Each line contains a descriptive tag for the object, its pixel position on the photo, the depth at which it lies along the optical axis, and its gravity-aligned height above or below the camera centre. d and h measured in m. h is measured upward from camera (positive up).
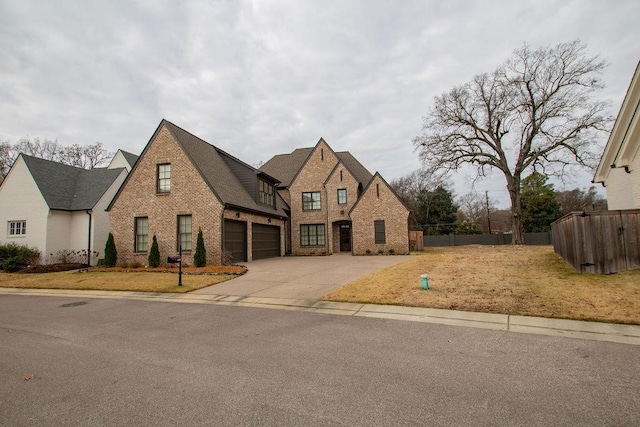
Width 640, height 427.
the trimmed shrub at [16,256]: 18.05 -0.61
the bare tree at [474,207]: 64.81 +4.85
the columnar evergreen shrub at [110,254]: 17.92 -0.58
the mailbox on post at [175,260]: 11.40 -0.63
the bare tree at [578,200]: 48.50 +4.34
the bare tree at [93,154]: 42.12 +11.00
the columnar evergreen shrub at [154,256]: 17.30 -0.72
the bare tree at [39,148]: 39.41 +11.23
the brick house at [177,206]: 17.61 +1.85
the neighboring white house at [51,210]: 20.59 +2.16
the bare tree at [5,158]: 36.25 +9.47
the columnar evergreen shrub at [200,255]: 16.58 -0.71
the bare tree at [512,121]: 27.81 +8.98
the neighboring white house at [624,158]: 11.91 +2.72
